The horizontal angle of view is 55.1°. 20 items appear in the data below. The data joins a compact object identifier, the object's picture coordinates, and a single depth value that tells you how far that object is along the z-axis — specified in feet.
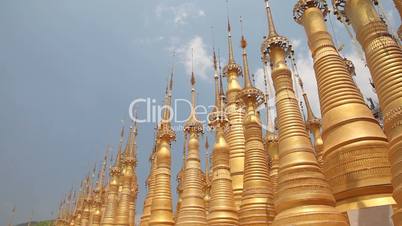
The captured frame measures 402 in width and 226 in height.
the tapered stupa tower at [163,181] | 53.01
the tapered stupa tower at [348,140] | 28.68
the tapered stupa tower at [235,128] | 50.39
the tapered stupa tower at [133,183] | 74.86
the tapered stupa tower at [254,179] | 38.17
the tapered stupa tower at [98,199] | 94.74
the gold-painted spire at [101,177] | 108.37
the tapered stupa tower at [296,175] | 26.92
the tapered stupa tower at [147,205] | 61.65
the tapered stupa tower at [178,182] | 74.28
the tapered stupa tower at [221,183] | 43.76
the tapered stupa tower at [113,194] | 70.54
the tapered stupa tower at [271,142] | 51.05
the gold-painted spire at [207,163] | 73.35
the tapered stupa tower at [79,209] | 121.06
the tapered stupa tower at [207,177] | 66.29
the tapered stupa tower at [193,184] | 45.11
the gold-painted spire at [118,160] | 84.59
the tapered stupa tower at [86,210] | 108.78
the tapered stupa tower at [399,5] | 29.26
